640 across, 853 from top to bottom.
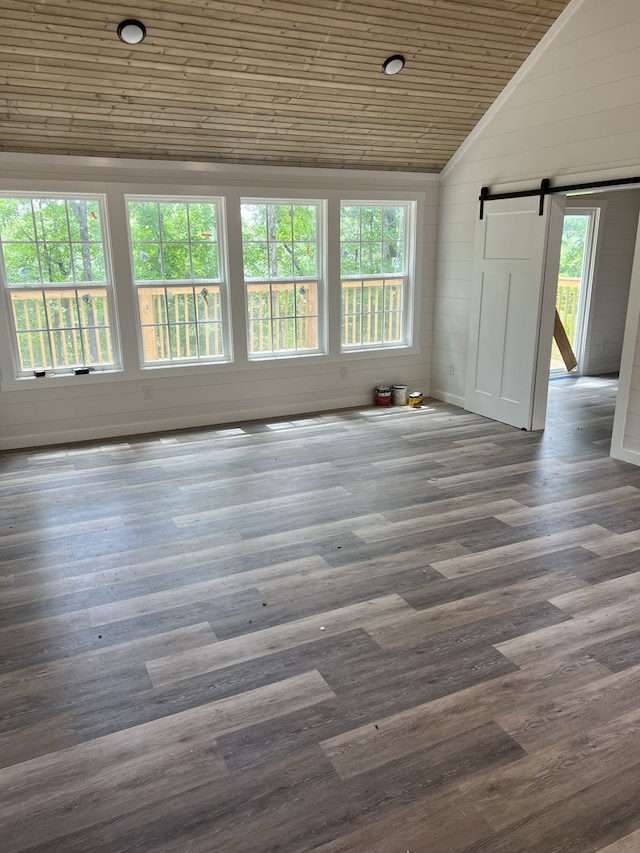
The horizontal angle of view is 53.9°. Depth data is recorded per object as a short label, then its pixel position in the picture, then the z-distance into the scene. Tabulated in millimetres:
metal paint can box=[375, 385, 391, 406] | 6633
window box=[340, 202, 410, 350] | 6391
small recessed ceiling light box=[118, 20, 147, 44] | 3826
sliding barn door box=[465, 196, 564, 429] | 5273
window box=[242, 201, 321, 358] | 5977
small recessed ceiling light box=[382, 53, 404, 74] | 4664
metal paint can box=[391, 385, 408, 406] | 6668
